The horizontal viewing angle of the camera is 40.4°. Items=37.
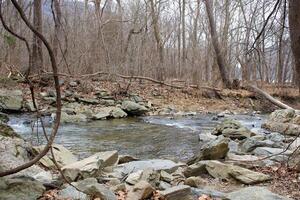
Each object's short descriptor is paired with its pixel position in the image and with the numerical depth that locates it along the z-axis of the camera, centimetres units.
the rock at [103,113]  1370
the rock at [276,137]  913
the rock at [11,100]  1329
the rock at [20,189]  384
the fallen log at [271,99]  866
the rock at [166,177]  543
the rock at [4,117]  1076
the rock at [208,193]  469
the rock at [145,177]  504
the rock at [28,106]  1357
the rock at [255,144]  805
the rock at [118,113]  1430
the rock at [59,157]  582
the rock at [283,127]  1085
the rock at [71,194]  414
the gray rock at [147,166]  578
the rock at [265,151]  730
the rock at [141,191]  438
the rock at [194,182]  517
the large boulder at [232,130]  1005
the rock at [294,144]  746
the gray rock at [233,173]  533
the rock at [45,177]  468
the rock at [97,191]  415
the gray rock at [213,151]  676
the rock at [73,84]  1689
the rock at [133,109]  1507
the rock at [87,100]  1566
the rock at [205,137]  962
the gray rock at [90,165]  524
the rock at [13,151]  474
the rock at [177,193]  438
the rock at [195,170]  582
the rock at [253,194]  422
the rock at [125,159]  676
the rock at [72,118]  1256
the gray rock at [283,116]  1204
